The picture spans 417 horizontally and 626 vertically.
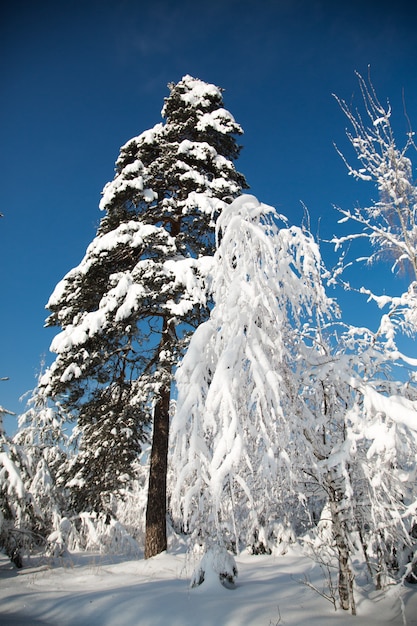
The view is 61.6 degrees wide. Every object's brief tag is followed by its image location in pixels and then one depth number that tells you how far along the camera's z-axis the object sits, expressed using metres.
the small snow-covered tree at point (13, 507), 7.50
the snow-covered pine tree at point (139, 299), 8.04
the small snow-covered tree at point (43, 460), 8.79
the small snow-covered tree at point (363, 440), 3.49
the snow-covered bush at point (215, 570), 5.66
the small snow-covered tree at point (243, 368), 3.18
